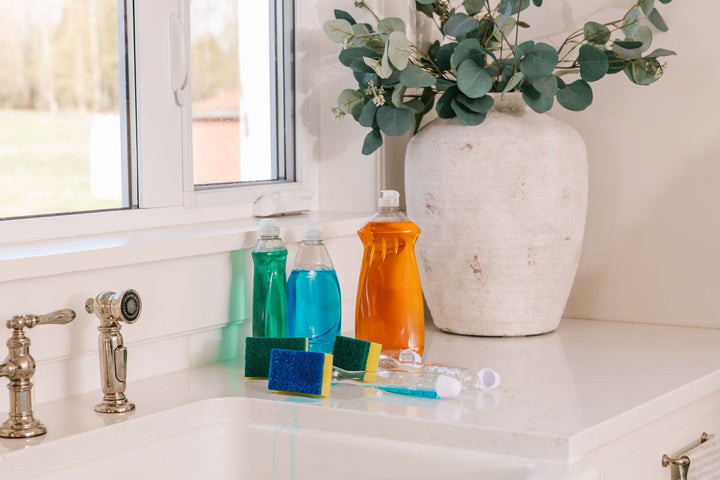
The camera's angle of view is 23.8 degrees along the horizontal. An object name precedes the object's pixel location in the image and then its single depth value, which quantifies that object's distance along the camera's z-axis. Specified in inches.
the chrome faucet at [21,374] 92.0
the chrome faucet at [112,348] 95.1
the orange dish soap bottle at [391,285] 107.6
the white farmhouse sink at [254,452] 91.5
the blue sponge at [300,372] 97.9
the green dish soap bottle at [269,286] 105.8
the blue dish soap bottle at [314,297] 106.3
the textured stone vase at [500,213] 111.2
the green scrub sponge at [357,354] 100.8
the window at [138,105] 104.6
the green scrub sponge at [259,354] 101.7
